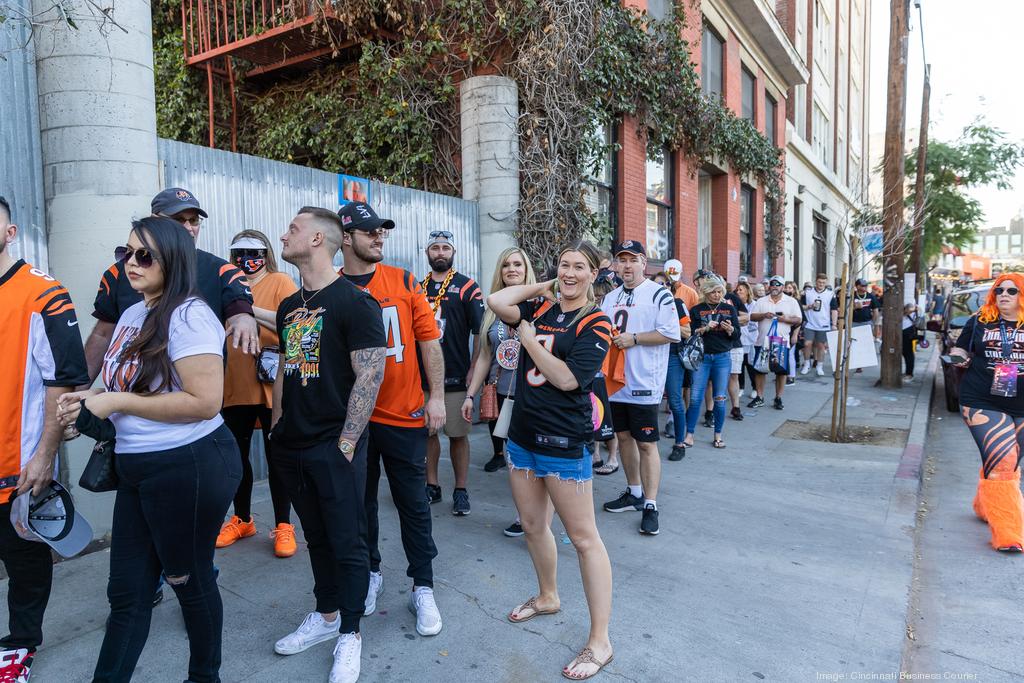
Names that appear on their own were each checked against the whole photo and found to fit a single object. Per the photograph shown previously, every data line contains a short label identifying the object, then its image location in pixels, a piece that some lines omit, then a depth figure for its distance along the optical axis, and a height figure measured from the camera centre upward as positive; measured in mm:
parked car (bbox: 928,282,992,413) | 9500 -125
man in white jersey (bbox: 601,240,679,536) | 4816 -415
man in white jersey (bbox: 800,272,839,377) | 12711 -58
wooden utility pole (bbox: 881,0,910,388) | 10656 +2308
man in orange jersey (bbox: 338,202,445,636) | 3285 -410
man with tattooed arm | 2783 -353
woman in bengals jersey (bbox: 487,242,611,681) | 2969 -457
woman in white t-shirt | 2295 -402
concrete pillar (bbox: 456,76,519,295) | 8125 +2022
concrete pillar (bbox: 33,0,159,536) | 4273 +1117
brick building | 10914 +2819
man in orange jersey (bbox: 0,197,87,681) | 2621 -234
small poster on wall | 6461 +1300
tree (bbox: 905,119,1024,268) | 21500 +4672
